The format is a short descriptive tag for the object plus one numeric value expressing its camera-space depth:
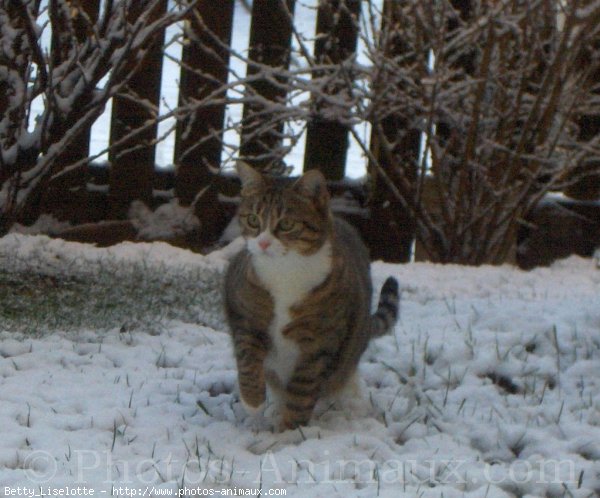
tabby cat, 5.85
